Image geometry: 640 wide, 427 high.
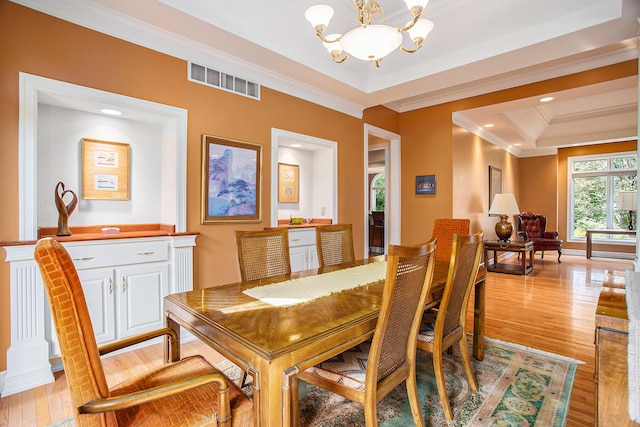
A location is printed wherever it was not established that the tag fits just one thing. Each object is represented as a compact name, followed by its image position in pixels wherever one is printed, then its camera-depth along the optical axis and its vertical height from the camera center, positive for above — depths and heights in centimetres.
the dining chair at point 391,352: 127 -63
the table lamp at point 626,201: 636 +25
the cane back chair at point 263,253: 219 -29
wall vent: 305 +137
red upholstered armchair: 663 -45
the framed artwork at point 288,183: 452 +45
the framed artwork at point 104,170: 282 +41
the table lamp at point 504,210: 578 +6
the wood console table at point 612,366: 92 -46
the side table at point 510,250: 551 -65
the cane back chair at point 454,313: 176 -62
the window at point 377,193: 1014 +66
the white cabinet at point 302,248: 388 -44
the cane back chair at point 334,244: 268 -27
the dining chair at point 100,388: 88 -55
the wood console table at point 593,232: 646 -42
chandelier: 200 +118
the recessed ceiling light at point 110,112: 271 +90
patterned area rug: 179 -117
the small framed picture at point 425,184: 523 +49
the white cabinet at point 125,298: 248 -70
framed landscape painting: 314 +35
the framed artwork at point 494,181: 679 +71
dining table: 106 -45
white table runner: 165 -43
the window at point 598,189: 743 +59
